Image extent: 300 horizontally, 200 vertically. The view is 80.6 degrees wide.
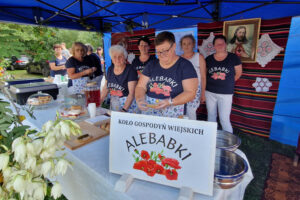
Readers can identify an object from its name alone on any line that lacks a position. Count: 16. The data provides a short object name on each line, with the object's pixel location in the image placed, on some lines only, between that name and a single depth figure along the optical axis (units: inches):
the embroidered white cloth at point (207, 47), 140.5
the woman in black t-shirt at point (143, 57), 112.3
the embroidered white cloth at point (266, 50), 116.4
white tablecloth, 30.8
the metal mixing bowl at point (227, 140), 41.9
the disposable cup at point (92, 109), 65.3
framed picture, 121.6
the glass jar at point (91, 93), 78.5
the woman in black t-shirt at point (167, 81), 61.2
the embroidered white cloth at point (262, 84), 122.4
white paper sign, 28.4
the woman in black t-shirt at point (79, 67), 115.6
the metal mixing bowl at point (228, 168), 30.4
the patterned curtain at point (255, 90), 114.6
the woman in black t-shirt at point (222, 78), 107.8
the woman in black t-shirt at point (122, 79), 75.3
